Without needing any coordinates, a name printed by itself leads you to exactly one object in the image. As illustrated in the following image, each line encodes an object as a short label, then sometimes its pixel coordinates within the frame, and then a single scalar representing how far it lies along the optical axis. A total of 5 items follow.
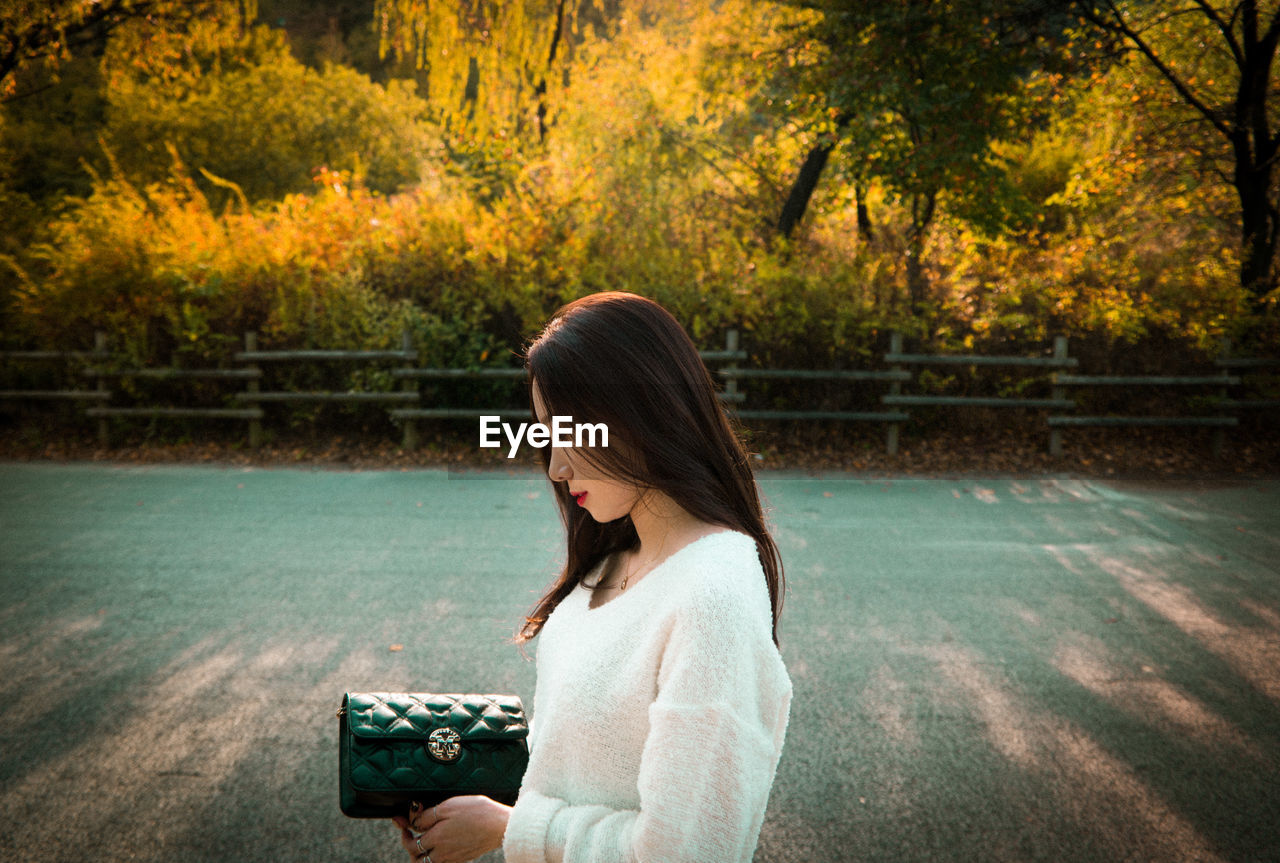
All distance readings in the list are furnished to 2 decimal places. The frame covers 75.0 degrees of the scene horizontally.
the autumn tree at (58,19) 9.58
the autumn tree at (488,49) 10.63
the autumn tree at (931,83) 9.34
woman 1.15
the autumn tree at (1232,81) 9.99
